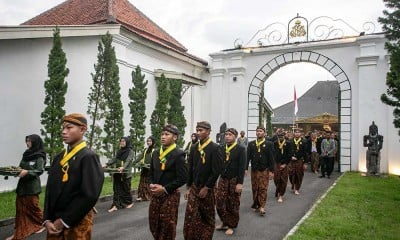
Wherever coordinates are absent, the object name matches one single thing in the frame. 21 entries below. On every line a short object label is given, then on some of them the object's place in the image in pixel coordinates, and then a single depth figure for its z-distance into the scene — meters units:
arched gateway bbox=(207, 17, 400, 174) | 16.69
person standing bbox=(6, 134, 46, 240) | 6.41
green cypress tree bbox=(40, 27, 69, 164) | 11.32
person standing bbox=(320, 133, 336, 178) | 15.49
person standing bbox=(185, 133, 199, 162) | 13.23
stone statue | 15.85
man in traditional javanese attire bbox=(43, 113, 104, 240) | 3.49
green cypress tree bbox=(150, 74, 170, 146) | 16.14
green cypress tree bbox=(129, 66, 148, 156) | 14.72
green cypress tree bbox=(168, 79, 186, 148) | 16.88
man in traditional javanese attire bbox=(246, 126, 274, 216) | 8.85
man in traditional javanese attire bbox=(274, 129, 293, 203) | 10.78
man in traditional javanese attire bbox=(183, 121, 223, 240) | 5.78
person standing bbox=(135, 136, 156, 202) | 10.05
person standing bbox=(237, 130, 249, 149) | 16.94
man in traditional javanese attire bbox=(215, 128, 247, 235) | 7.23
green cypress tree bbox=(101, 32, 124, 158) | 12.80
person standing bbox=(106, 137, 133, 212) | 9.23
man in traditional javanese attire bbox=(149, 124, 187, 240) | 5.11
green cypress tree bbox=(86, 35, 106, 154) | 12.80
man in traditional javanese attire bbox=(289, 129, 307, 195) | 12.08
